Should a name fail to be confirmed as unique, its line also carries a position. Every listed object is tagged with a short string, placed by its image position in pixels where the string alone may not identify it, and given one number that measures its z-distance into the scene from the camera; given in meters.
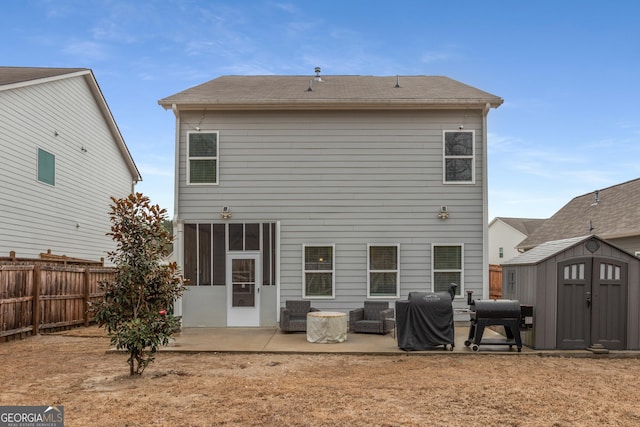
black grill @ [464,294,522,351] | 8.82
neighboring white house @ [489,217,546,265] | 37.22
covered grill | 8.95
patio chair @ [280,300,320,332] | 10.73
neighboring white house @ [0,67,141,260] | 13.09
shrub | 6.75
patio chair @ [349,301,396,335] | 10.79
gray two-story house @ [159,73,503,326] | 11.75
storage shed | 9.02
